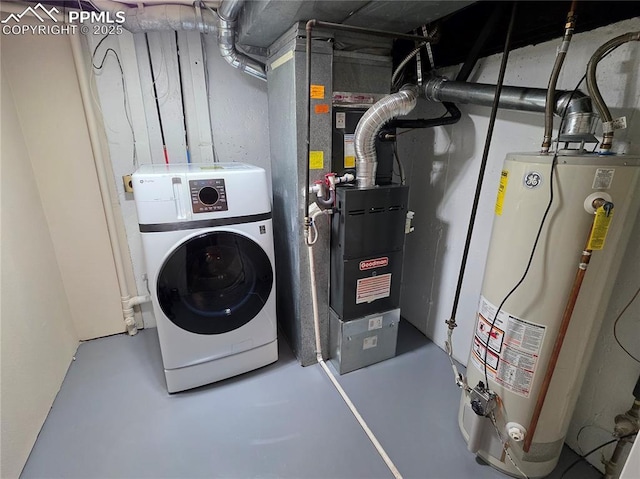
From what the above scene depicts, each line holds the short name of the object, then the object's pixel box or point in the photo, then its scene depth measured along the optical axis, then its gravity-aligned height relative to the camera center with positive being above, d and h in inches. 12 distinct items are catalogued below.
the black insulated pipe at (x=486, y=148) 40.1 -0.4
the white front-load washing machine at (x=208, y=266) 57.7 -23.7
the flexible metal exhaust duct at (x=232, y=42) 59.4 +20.6
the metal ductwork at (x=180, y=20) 65.5 +24.0
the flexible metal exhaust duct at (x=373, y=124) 60.6 +3.5
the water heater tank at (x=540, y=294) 38.7 -19.4
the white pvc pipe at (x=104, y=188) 69.0 -11.6
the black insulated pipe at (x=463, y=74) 54.4 +13.3
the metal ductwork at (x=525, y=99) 40.6 +6.9
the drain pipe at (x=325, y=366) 55.3 -50.7
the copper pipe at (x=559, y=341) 39.7 -25.2
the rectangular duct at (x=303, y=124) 60.2 +3.4
